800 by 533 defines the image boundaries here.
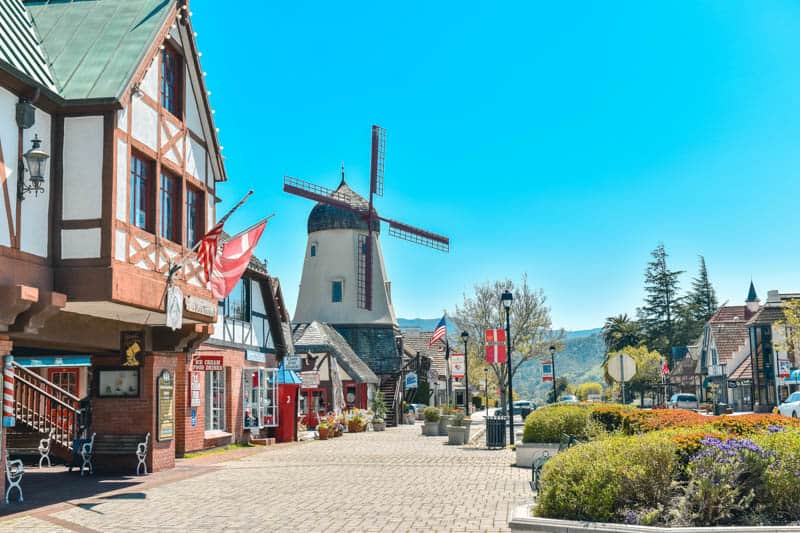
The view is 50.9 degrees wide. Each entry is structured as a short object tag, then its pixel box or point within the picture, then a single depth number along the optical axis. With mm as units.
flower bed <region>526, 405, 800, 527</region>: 9336
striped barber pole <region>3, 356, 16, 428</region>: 14311
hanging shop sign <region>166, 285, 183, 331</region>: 16906
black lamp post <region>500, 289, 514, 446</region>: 27969
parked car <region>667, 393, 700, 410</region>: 61344
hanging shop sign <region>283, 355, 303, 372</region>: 33594
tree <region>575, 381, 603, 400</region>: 110750
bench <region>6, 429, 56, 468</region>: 24088
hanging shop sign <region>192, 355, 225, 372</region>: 25109
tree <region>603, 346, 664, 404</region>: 88188
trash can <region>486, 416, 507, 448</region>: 27312
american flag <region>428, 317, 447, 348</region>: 49712
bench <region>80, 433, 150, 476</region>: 19672
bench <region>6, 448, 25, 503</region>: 15023
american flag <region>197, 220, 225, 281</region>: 17828
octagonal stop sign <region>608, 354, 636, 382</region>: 22936
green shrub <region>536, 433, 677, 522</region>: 9672
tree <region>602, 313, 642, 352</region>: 108456
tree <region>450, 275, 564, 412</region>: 56344
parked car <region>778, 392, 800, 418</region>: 34569
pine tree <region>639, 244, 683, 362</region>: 109500
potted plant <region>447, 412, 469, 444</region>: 30312
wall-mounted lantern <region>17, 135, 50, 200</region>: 13828
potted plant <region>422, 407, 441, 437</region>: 37281
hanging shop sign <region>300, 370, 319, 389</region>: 39616
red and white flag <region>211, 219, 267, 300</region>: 19219
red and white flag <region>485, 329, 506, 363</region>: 33269
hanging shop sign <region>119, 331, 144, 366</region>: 19672
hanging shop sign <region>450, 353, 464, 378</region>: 43594
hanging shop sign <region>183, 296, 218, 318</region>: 18453
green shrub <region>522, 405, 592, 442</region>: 19984
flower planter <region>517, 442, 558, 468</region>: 20156
